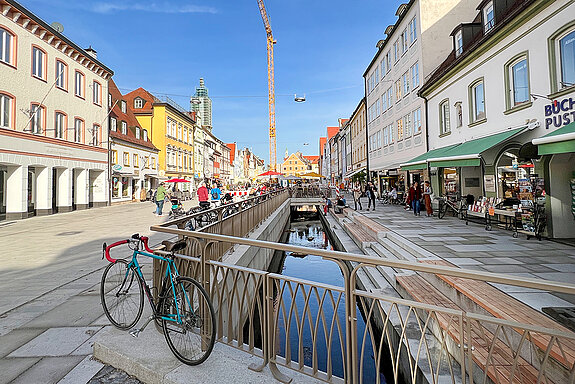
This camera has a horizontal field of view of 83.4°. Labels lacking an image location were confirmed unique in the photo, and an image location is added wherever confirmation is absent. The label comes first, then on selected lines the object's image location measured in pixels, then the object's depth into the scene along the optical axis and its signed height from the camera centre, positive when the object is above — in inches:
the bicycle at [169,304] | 117.8 -42.0
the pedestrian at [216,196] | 740.6 +11.3
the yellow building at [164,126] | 1631.4 +397.3
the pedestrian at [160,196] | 688.4 +13.3
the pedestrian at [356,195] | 799.7 +5.8
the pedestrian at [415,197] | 617.0 -2.2
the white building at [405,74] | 770.8 +347.4
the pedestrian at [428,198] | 614.3 -4.7
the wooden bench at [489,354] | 80.6 -64.0
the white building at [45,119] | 689.6 +215.4
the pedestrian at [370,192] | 784.8 +11.1
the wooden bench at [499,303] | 144.3 -54.8
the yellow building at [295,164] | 5602.9 +601.4
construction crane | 3149.1 +1332.4
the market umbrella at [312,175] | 1328.7 +96.9
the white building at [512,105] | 328.2 +114.9
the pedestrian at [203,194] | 601.3 +13.6
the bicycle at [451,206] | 533.3 -19.2
